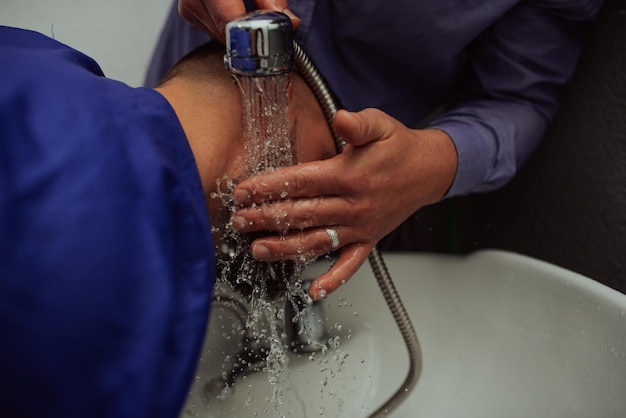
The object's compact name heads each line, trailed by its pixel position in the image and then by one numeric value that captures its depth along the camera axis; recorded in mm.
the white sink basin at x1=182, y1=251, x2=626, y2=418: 774
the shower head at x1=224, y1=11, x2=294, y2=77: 529
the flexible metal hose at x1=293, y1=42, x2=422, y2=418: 689
